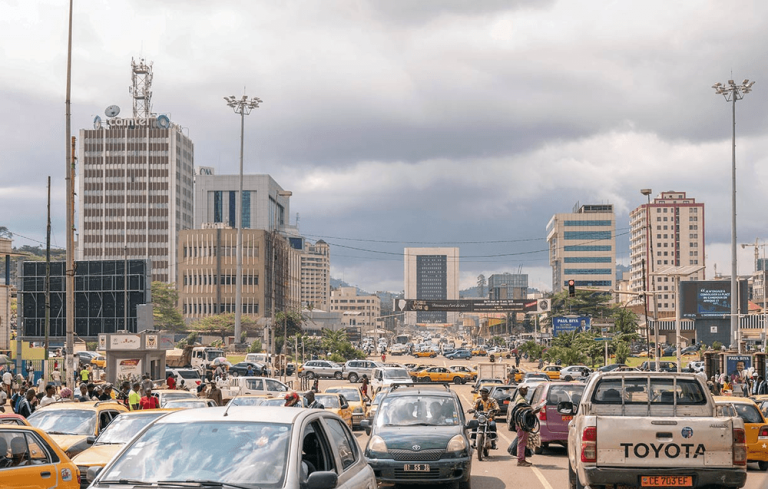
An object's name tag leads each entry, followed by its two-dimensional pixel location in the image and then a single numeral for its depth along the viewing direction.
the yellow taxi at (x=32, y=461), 10.09
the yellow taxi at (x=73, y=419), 15.51
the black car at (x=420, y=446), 14.30
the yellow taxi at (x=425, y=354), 120.75
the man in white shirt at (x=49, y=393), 21.64
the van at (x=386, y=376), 47.97
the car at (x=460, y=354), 113.19
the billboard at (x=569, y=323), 87.06
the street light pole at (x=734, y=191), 59.88
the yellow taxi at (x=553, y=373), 60.41
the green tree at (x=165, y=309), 138.38
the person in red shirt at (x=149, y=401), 21.57
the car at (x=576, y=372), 55.66
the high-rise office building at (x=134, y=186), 174.62
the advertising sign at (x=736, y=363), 46.94
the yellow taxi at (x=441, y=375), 63.53
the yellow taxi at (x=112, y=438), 13.09
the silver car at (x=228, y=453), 6.56
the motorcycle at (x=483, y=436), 19.62
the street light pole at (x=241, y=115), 91.56
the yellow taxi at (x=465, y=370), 67.75
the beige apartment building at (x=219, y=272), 155.25
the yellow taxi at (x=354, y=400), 29.98
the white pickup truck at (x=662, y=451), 11.16
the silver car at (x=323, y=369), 68.19
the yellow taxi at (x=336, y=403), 27.02
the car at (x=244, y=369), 64.56
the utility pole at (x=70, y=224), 29.67
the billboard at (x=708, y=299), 101.19
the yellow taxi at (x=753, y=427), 18.08
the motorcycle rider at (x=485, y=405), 21.12
